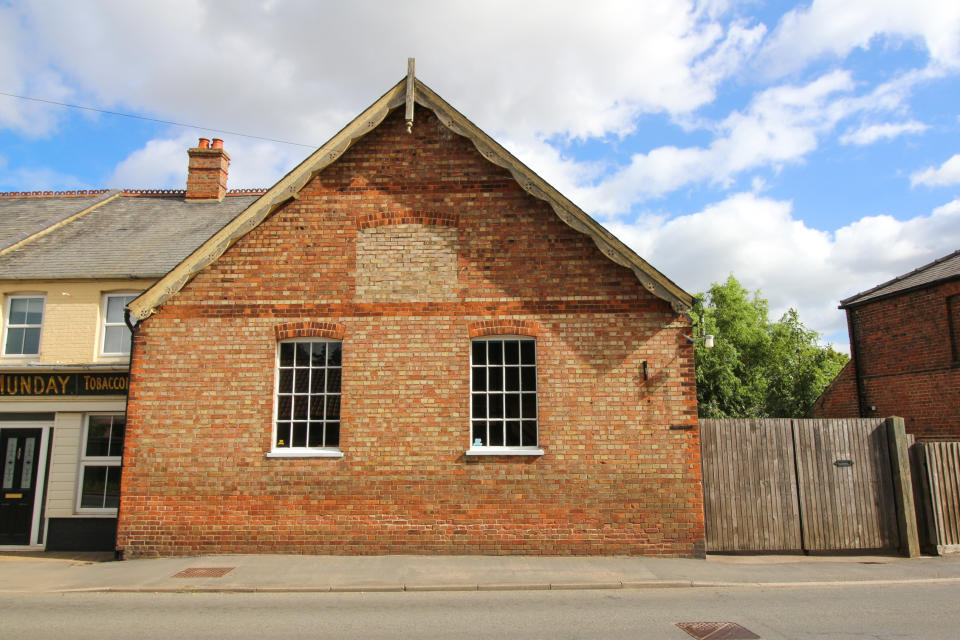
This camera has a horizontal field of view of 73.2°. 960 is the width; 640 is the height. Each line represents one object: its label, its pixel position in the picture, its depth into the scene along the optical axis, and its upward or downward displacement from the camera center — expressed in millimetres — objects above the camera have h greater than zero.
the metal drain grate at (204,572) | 9062 -1669
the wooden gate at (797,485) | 10531 -603
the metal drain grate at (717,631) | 6453 -1826
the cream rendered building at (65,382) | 12281 +1360
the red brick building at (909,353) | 14742 +2269
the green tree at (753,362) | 28062 +4154
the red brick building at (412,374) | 10164 +1245
